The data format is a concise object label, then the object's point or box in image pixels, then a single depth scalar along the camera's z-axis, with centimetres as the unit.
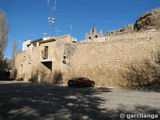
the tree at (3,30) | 2598
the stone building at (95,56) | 1334
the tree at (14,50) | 3777
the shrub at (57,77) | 1788
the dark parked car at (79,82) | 1310
